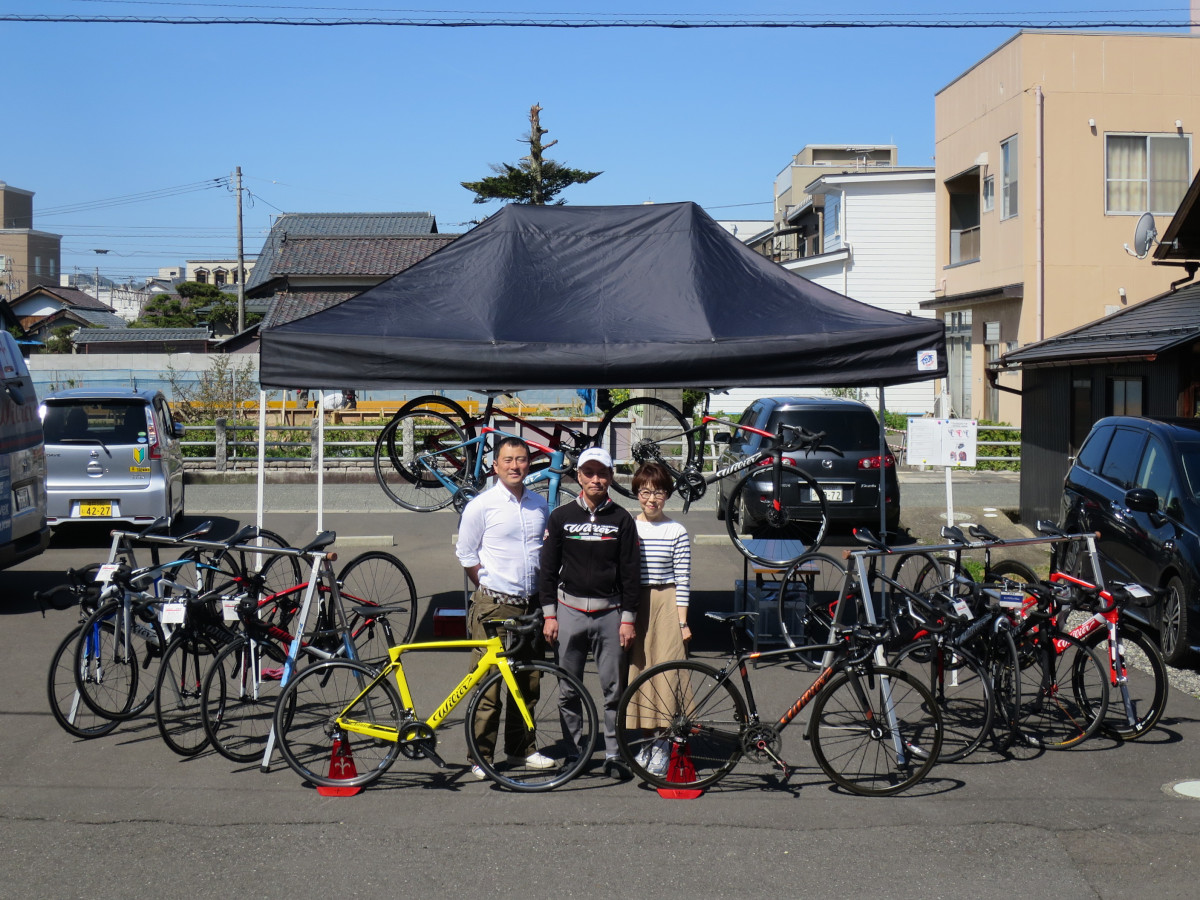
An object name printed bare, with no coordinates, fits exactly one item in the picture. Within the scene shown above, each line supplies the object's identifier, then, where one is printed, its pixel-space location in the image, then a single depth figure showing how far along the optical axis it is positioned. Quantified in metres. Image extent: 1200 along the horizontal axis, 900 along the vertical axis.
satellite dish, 16.97
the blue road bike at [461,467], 9.04
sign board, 9.76
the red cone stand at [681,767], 5.86
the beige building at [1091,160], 22.62
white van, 9.89
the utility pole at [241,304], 45.41
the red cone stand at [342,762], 5.83
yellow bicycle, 5.79
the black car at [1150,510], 8.30
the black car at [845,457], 14.00
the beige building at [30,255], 102.06
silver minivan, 13.65
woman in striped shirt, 6.07
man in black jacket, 5.89
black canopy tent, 7.90
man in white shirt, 6.26
